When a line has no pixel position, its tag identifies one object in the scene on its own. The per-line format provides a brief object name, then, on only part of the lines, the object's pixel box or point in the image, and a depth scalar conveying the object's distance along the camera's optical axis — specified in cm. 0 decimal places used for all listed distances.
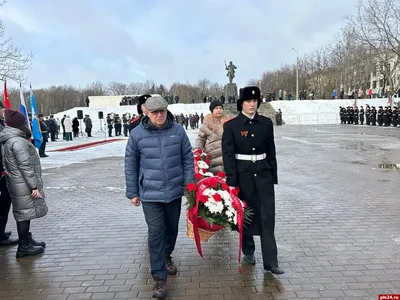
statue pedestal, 4350
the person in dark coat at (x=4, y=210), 507
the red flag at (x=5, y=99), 1070
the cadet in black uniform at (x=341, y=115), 4023
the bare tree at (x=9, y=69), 1830
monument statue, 4268
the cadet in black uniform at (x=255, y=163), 408
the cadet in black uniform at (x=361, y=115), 3697
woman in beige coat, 541
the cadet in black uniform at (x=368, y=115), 3541
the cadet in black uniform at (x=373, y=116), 3441
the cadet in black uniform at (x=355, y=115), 3822
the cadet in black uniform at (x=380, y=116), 3344
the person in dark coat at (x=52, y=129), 2648
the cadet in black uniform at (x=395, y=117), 3142
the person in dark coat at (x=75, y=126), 2862
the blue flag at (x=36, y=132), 1241
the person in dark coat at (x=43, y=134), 1570
